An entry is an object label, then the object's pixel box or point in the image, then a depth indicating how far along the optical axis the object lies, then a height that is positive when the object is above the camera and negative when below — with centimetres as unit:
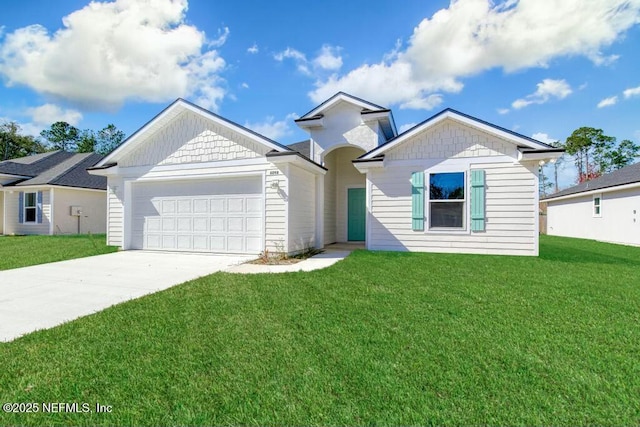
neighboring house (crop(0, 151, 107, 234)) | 1576 +81
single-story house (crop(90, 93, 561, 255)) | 848 +84
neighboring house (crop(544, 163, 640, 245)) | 1336 +45
